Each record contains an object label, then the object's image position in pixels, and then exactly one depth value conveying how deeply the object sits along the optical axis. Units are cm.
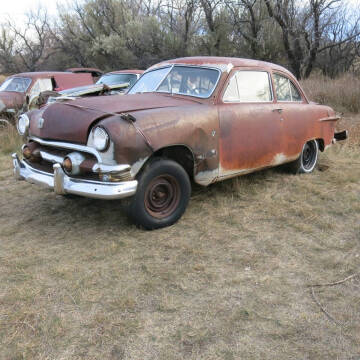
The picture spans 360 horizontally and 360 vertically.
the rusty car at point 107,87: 716
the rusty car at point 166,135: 344
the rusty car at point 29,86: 920
